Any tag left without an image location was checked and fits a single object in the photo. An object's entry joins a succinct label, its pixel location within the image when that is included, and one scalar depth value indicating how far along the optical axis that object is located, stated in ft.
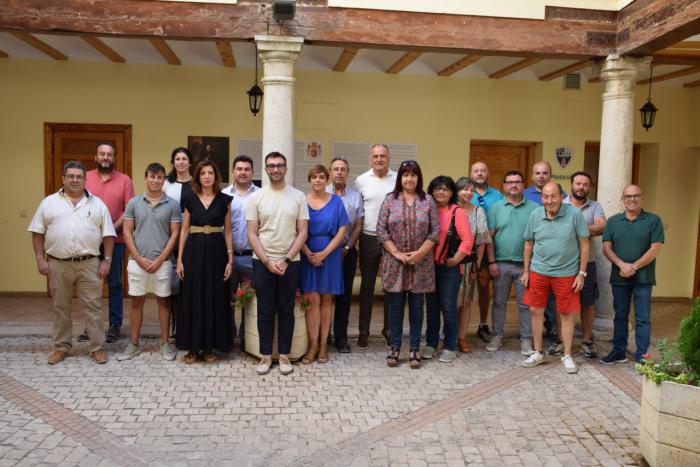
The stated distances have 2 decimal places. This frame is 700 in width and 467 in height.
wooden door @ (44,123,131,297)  26.45
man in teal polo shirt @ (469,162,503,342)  19.53
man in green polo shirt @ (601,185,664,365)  17.66
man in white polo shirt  18.71
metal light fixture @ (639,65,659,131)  26.86
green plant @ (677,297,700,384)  11.88
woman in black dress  17.30
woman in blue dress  17.54
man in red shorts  17.51
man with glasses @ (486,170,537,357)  19.19
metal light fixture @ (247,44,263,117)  24.80
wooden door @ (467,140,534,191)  28.73
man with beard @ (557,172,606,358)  19.01
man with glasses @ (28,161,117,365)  17.11
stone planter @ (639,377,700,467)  11.49
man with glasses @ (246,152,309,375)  16.88
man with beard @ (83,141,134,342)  19.12
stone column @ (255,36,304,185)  18.72
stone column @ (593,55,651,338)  20.08
